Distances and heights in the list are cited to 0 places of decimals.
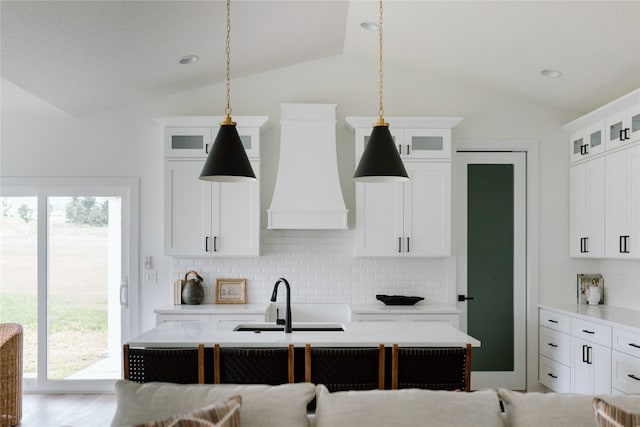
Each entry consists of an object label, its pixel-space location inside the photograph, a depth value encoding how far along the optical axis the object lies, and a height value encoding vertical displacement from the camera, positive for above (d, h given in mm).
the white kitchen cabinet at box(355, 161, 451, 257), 5074 +38
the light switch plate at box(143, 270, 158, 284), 5395 -603
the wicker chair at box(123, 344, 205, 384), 3078 -878
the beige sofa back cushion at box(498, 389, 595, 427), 2020 -766
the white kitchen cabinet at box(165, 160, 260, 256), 5059 +20
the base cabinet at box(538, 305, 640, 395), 3820 -1110
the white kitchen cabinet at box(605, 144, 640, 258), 4113 +115
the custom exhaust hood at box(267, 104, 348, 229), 5051 +424
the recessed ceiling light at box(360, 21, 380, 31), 4616 +1724
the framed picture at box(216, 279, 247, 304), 5297 -761
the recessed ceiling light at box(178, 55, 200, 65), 4551 +1401
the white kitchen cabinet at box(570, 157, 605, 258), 4691 +80
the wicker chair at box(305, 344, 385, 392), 3104 -904
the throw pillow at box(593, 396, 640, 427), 1865 -729
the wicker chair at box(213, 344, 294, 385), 3082 -883
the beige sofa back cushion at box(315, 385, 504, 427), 2021 -762
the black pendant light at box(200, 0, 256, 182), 3139 +360
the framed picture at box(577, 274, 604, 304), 5270 -676
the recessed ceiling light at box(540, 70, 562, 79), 4648 +1301
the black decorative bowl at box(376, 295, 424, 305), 5121 -822
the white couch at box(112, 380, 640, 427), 2023 -753
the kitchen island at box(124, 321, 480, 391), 3086 -864
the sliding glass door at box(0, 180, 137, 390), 5379 -580
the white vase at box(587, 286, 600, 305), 5137 -784
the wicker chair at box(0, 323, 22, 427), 4242 -1304
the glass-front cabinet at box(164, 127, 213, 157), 5070 +745
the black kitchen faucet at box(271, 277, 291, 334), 3395 -666
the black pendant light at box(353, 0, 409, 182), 3201 +362
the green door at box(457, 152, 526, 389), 5414 -455
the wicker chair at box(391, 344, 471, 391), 3146 -921
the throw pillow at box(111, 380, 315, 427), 2029 -738
